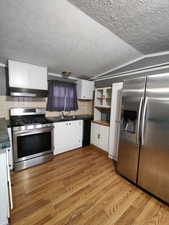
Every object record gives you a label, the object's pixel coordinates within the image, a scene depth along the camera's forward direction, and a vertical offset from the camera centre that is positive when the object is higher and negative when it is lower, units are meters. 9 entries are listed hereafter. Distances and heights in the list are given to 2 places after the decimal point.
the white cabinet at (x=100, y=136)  2.97 -0.96
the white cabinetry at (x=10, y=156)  2.06 -1.05
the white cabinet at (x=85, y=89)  3.44 +0.41
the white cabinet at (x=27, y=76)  2.21 +0.54
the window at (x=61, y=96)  3.06 +0.15
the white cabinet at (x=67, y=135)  2.76 -0.91
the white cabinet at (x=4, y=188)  1.08 -0.87
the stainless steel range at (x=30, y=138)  2.11 -0.77
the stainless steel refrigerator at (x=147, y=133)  1.52 -0.46
